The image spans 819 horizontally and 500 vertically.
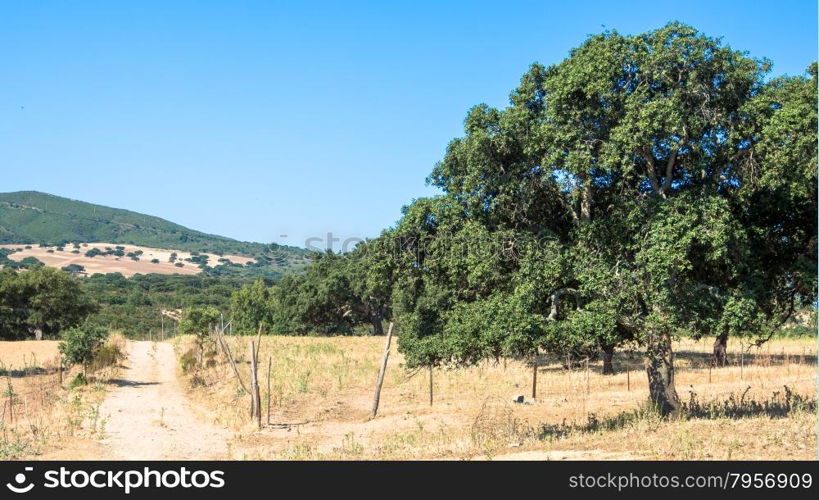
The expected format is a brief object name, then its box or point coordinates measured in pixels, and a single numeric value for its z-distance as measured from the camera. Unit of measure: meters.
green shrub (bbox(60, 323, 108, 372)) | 31.94
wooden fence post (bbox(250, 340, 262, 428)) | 20.83
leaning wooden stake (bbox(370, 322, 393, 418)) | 21.98
